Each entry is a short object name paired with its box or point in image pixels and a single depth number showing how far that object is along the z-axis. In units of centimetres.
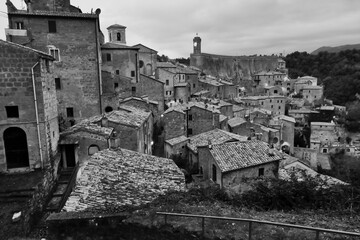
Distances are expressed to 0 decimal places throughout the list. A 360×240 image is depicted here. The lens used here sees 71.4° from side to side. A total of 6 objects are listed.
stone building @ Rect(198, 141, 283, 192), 1764
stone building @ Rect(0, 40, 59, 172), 1231
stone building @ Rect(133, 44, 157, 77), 4512
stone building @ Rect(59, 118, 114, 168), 1509
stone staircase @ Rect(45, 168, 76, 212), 1107
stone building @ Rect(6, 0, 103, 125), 2145
